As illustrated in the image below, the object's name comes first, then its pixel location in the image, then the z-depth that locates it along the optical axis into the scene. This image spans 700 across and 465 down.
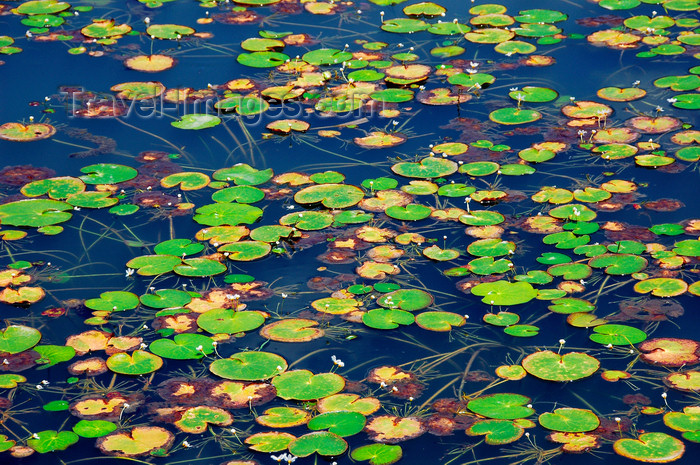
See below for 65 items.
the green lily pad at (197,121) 12.87
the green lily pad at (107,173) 11.47
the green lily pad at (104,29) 15.89
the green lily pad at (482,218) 10.34
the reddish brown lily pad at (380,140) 12.27
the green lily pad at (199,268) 9.52
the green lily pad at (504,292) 8.95
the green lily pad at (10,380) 8.00
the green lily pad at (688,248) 9.62
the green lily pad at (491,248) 9.76
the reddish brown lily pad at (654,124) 12.37
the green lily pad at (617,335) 8.38
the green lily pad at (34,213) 10.62
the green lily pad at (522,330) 8.52
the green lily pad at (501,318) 8.70
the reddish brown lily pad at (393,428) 7.34
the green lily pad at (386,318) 8.69
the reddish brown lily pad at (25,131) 12.56
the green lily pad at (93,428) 7.37
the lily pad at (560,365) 8.00
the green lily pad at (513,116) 12.69
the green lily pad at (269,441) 7.20
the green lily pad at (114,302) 9.04
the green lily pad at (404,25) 15.81
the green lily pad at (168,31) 15.73
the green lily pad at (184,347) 8.30
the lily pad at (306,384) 7.80
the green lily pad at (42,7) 16.87
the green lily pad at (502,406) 7.50
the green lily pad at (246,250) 9.84
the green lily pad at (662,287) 9.02
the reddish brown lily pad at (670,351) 8.11
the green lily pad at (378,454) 7.11
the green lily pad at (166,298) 9.07
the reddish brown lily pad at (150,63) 14.65
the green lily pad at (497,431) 7.26
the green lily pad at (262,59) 14.63
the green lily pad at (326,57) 14.68
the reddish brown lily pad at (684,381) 7.77
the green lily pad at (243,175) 11.40
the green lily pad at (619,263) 9.39
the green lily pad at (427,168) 11.45
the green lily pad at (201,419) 7.46
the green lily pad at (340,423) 7.34
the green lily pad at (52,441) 7.27
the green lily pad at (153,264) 9.60
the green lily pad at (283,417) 7.47
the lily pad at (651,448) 7.02
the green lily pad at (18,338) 8.48
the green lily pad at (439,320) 8.66
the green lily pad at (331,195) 10.88
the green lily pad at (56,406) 7.71
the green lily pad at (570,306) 8.79
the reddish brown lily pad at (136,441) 7.22
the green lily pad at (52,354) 8.30
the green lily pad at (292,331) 8.58
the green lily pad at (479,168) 11.40
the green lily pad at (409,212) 10.50
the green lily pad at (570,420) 7.34
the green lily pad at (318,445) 7.11
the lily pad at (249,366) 8.05
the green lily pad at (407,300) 8.98
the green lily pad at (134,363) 8.12
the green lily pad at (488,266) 9.45
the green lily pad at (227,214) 10.53
